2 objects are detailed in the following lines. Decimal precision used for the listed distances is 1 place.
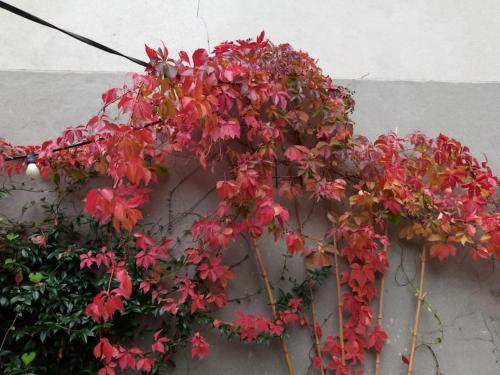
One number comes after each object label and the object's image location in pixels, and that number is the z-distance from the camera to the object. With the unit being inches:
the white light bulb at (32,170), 83.2
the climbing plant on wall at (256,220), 80.0
